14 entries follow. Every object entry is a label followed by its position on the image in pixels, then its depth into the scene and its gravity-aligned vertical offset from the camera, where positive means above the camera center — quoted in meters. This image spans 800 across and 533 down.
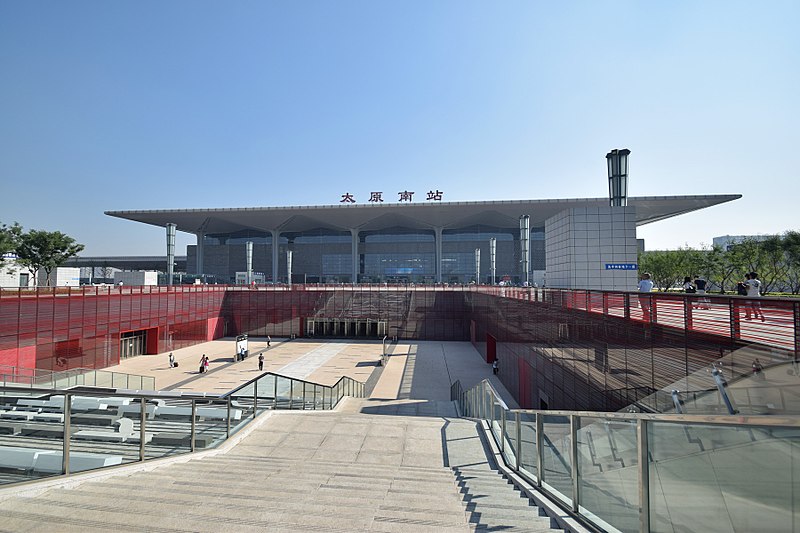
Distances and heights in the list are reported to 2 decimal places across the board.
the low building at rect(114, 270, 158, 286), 47.09 +0.31
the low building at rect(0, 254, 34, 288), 35.95 +0.50
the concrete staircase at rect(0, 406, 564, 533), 3.34 -2.29
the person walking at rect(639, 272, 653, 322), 8.05 -0.58
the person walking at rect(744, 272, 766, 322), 9.83 -0.22
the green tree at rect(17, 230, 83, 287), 39.19 +3.12
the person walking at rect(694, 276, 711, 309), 11.21 -0.24
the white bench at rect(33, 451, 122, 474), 4.23 -2.02
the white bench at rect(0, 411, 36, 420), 4.82 -1.65
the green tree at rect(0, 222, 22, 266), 35.00 +3.82
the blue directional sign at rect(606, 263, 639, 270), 17.56 +0.49
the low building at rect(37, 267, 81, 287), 41.18 +0.34
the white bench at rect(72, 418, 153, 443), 4.76 -1.97
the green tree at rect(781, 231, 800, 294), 35.25 +2.48
